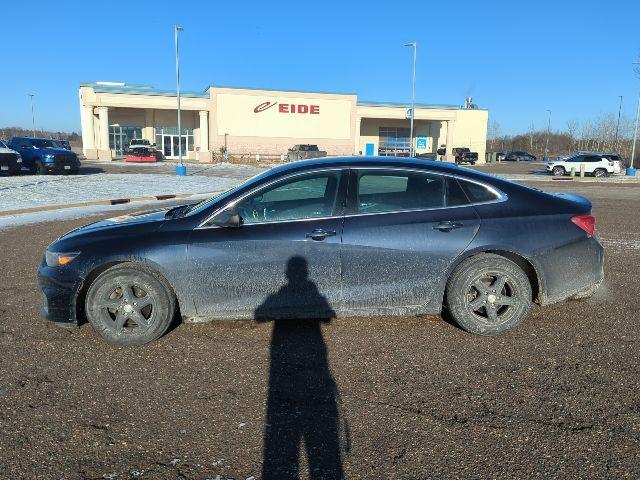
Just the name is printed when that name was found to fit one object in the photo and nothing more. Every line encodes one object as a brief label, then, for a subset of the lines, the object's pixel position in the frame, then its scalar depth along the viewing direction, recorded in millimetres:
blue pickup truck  25000
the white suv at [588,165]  34219
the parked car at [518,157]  70062
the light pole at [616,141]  74788
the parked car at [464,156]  53262
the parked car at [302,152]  43841
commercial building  48344
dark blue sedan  4160
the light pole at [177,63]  34344
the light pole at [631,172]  37931
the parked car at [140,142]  48034
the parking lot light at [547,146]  86938
